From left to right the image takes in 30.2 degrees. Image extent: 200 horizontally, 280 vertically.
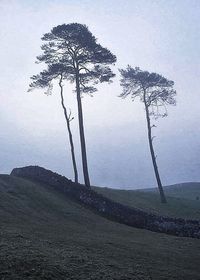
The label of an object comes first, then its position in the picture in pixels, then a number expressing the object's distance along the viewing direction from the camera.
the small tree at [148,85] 37.94
